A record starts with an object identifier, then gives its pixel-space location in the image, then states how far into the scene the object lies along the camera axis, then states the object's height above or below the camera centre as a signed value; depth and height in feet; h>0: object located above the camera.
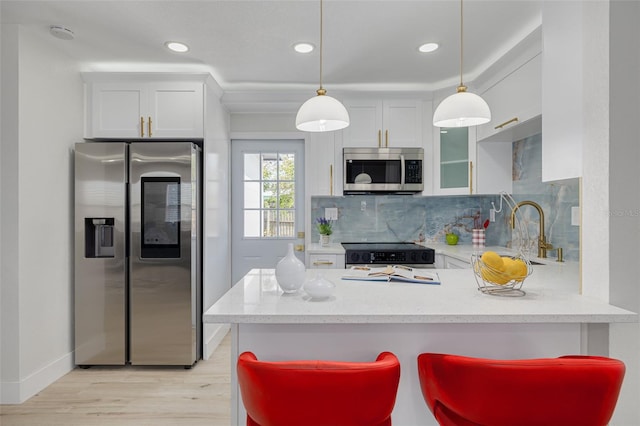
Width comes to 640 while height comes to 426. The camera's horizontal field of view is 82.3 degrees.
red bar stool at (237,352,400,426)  3.13 -1.56
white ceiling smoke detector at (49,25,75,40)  7.80 +3.89
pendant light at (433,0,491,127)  5.60 +1.61
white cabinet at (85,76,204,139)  9.87 +2.74
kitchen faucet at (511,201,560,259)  9.06 -0.82
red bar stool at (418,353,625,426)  3.07 -1.52
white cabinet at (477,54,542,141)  7.97 +2.75
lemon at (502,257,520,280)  4.73 -0.75
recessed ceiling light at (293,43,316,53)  8.61 +3.93
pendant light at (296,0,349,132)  5.75 +1.59
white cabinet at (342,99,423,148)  11.67 +2.90
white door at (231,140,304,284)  12.75 +0.43
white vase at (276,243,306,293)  4.85 -0.83
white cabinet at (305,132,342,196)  11.77 +1.51
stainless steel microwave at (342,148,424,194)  11.48 +1.32
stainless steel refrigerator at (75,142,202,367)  9.32 -1.28
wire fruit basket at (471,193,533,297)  4.74 -0.78
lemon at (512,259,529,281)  4.72 -0.76
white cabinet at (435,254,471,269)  9.38 -1.39
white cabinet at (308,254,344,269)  10.90 -1.47
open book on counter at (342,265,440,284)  5.79 -1.07
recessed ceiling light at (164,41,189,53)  8.52 +3.92
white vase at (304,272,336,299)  4.59 -0.97
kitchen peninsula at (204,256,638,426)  4.37 -1.52
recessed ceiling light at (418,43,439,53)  8.68 +3.97
